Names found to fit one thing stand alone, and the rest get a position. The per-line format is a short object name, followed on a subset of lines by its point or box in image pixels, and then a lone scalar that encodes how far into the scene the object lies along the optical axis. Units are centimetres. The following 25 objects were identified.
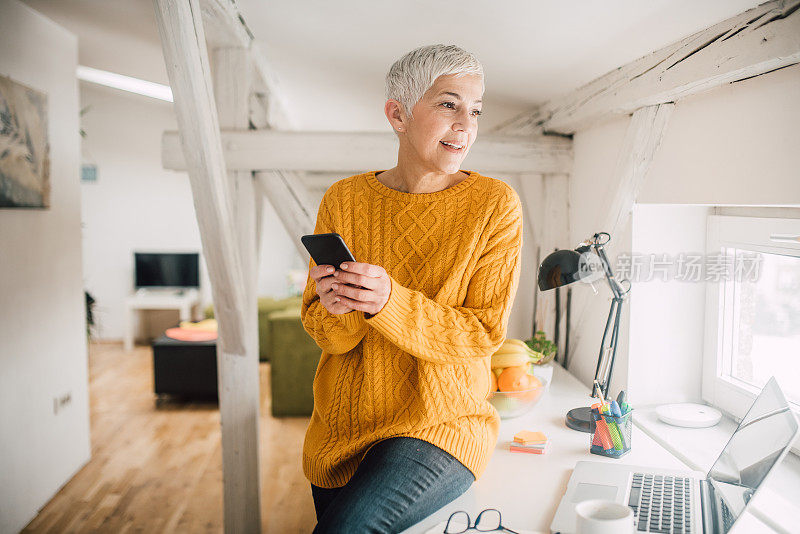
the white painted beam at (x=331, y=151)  239
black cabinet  436
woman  112
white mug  93
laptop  101
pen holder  147
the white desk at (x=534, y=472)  120
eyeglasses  112
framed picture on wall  261
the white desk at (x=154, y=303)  627
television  666
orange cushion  454
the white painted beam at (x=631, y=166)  173
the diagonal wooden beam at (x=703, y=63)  114
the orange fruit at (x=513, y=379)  174
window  155
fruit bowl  174
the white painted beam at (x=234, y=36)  202
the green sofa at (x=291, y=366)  407
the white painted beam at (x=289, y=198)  243
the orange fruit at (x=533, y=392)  175
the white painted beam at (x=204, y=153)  162
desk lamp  151
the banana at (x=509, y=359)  181
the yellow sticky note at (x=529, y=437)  154
